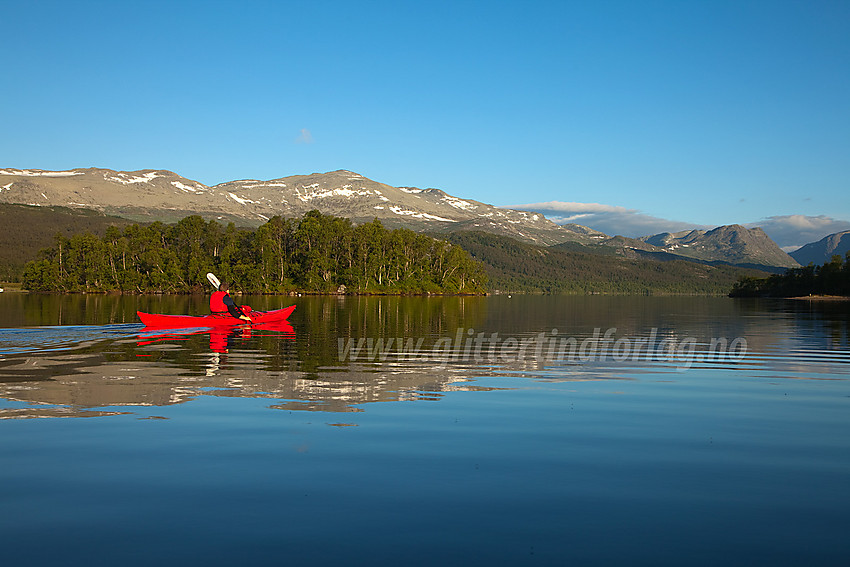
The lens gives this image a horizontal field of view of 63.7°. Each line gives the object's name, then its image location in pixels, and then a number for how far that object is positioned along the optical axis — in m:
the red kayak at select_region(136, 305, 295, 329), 38.66
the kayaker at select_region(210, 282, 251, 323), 42.88
